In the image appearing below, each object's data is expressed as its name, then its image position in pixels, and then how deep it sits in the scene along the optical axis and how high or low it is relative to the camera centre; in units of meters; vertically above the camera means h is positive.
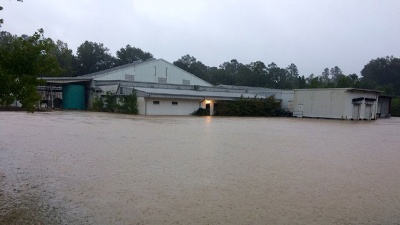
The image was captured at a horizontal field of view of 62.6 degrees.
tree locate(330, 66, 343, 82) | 172.45 +15.46
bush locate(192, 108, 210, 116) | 39.41 -1.65
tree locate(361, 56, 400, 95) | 93.62 +8.83
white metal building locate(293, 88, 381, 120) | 39.41 -0.39
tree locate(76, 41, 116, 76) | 71.75 +8.64
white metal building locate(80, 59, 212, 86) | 44.66 +3.49
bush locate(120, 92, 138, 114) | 35.72 -0.73
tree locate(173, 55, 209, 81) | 81.31 +7.26
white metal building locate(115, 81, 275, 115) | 35.50 +0.08
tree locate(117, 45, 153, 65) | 79.19 +10.44
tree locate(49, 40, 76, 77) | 63.88 +7.61
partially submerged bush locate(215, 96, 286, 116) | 41.34 -1.06
